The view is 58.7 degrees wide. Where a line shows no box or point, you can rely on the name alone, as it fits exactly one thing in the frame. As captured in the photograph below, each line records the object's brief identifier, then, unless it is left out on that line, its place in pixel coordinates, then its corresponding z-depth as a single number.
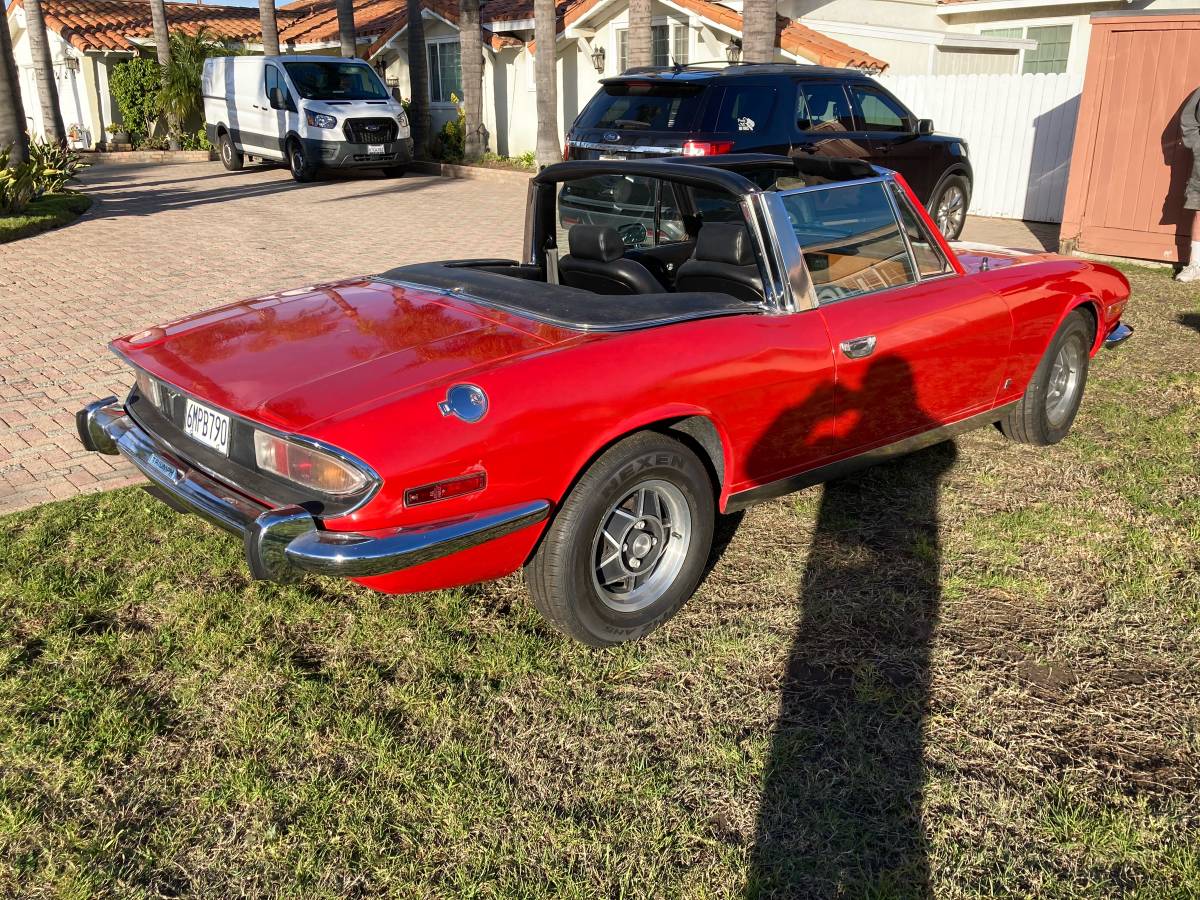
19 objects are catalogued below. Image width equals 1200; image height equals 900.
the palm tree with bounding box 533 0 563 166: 19.19
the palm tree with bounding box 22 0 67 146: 24.94
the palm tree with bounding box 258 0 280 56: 25.36
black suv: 9.41
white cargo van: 18.86
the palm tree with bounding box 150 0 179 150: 26.48
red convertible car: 3.14
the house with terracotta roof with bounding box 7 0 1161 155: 19.20
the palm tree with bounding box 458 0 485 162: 21.14
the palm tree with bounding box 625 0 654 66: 17.38
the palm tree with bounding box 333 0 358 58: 23.27
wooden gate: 10.39
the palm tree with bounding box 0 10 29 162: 13.55
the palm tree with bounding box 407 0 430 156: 21.95
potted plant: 29.09
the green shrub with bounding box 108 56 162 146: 28.09
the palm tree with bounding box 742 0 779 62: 15.52
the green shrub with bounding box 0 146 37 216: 13.20
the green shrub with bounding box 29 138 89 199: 14.60
